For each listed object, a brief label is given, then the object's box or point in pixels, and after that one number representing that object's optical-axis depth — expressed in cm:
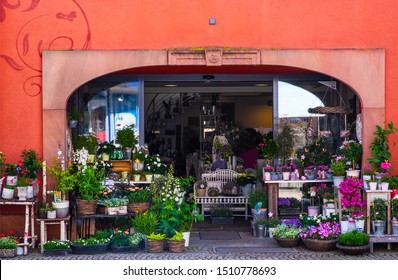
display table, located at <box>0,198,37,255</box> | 1095
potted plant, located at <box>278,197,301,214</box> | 1291
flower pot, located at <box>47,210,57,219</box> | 1100
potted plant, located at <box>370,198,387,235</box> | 1095
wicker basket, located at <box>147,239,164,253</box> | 1085
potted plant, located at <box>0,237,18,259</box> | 1068
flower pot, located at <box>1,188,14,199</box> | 1106
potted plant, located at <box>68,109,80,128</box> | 1211
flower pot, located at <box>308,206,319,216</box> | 1241
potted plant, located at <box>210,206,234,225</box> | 1383
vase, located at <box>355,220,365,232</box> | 1104
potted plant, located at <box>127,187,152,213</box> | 1159
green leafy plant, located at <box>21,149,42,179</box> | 1117
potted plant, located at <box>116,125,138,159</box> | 1291
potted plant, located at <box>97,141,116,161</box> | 1288
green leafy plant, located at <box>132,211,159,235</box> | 1102
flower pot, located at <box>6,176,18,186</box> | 1119
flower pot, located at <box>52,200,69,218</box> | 1104
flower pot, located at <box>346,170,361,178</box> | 1174
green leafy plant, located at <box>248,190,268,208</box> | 1277
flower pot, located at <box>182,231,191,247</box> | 1122
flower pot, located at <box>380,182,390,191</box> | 1111
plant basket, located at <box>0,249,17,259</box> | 1066
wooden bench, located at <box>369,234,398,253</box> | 1077
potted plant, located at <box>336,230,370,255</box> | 1053
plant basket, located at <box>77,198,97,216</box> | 1131
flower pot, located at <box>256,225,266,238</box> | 1218
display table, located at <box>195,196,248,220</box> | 1404
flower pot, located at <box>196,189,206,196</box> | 1423
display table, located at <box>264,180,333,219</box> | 1250
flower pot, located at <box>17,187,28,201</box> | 1096
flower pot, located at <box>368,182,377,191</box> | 1113
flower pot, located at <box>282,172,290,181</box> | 1246
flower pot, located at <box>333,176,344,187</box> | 1191
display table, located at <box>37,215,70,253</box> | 1099
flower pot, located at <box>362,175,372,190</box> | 1131
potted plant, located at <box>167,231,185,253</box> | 1087
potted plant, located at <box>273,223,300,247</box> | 1115
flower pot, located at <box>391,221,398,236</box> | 1090
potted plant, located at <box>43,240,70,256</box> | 1075
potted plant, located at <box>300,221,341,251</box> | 1084
